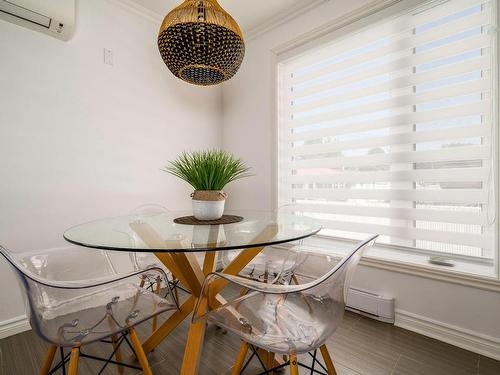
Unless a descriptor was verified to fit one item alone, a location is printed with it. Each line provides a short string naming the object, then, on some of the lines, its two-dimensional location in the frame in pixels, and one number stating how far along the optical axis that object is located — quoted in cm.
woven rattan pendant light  133
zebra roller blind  167
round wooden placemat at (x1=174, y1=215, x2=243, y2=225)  158
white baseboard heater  191
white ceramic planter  162
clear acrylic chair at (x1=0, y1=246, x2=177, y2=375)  95
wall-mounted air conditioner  173
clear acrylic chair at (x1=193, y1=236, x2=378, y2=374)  92
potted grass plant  160
